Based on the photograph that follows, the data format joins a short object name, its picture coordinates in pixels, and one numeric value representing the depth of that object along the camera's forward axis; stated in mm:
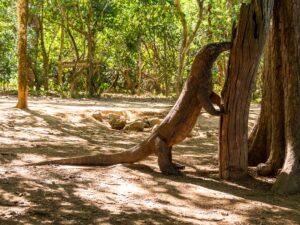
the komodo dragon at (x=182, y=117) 5922
